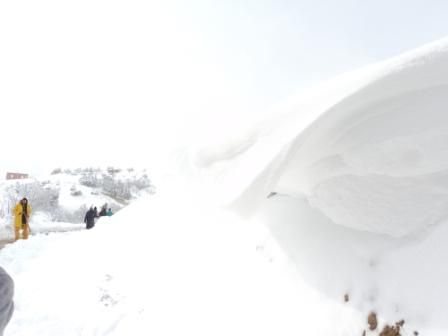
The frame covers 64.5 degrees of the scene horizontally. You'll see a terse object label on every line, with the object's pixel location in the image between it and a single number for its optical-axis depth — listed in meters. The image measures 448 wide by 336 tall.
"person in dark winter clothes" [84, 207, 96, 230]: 12.73
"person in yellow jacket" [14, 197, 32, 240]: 9.06
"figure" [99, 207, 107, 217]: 14.66
